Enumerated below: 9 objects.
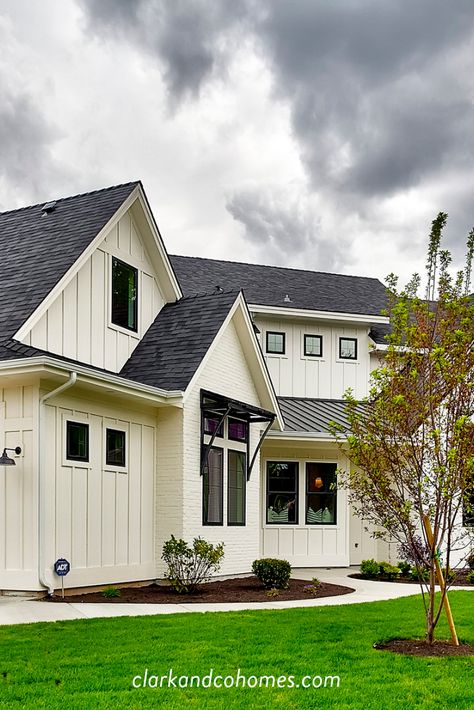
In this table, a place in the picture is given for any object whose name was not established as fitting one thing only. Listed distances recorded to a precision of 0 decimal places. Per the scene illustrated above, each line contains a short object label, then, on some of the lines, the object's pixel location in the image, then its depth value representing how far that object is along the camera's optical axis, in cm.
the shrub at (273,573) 1402
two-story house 1196
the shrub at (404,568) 1762
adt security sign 1198
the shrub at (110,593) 1241
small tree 846
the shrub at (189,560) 1377
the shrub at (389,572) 1719
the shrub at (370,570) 1741
